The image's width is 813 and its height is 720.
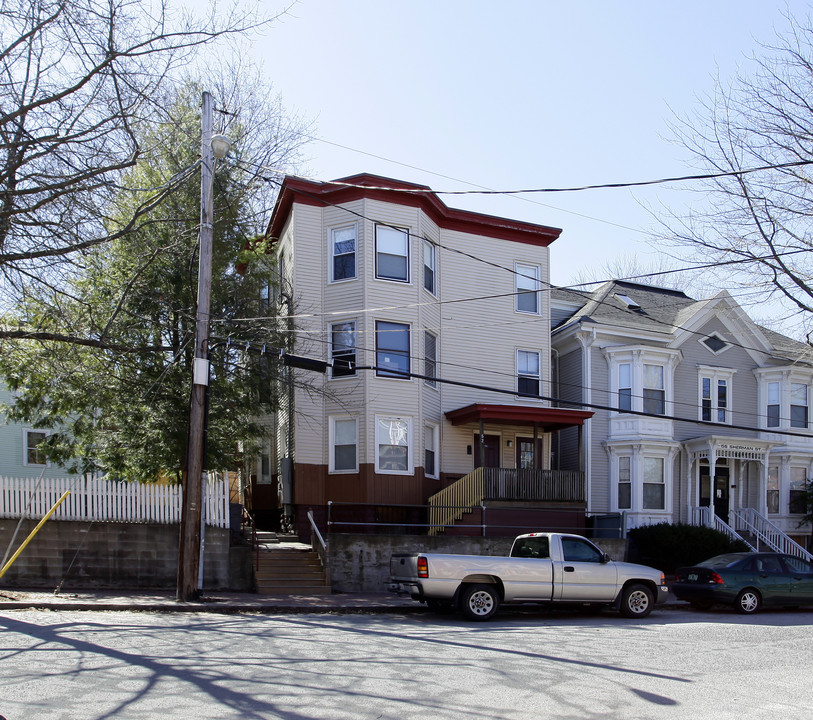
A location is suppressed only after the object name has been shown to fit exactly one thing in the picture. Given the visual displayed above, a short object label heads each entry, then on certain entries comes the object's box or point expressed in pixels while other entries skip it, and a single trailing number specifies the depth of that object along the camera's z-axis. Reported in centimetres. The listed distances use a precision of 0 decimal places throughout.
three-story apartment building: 2281
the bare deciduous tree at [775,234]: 1538
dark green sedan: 1712
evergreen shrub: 2388
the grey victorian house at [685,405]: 2719
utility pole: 1492
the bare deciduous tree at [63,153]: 1179
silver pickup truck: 1418
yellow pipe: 1521
